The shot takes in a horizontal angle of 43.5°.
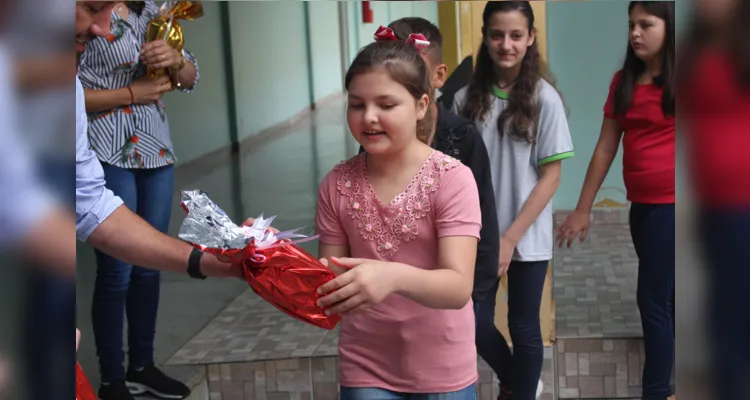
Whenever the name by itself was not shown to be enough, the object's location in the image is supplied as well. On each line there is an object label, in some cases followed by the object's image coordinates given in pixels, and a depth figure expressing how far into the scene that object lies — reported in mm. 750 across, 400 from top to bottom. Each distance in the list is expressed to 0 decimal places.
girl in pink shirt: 1676
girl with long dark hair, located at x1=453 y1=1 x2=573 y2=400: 2609
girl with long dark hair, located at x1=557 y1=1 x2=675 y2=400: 2646
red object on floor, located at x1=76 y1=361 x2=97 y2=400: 1306
